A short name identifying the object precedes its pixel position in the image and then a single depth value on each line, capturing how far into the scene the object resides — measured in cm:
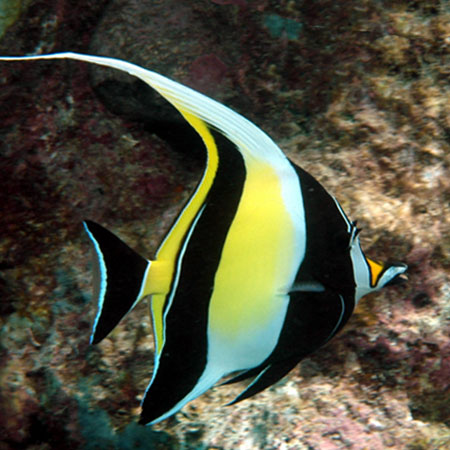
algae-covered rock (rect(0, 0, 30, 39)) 214
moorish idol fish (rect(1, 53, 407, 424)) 103
